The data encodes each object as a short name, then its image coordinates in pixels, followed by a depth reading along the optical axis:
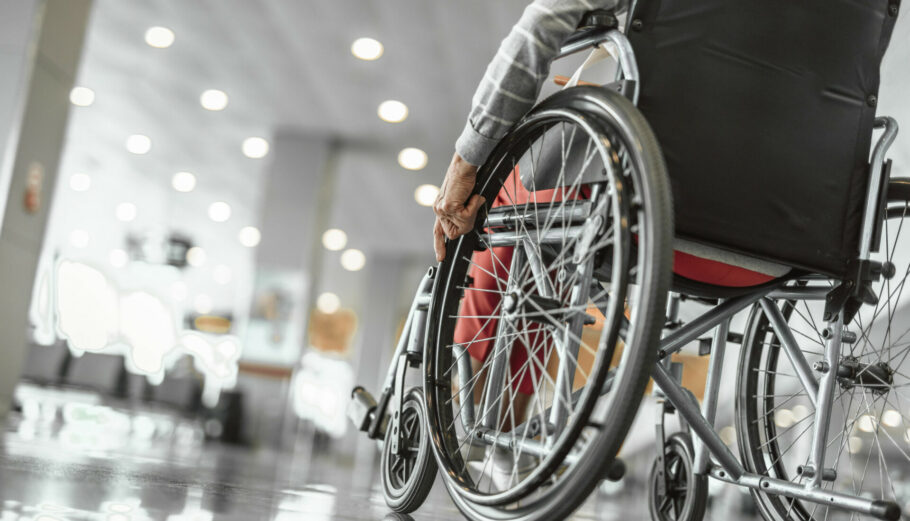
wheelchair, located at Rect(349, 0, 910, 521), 0.80
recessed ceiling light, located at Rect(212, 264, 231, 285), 15.51
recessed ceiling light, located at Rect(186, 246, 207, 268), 13.88
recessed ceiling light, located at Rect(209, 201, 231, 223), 10.41
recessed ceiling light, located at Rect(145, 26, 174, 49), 5.51
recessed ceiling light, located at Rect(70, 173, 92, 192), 10.37
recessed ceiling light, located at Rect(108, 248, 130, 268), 15.34
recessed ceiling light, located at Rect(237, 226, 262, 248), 11.70
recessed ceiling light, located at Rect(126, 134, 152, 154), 8.32
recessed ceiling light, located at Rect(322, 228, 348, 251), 10.61
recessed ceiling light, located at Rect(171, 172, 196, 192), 9.32
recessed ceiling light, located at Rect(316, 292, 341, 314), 15.45
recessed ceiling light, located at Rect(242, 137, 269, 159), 7.58
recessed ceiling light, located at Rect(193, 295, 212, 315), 20.31
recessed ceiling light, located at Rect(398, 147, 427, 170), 7.14
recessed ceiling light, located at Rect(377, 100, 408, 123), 6.15
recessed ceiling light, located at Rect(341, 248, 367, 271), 11.73
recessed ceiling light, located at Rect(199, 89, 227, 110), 6.52
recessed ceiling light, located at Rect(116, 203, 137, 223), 11.51
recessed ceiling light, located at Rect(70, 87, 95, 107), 7.15
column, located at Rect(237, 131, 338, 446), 6.67
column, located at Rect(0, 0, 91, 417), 3.54
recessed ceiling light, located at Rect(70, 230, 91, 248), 13.95
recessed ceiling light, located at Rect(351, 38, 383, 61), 5.12
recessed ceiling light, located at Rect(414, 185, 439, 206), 8.05
